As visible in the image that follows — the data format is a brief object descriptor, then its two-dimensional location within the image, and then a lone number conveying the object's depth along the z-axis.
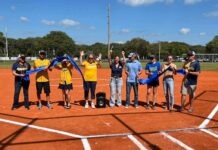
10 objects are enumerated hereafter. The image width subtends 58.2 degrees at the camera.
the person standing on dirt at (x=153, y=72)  6.85
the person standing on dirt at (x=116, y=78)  7.02
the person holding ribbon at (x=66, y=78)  6.88
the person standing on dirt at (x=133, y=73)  6.93
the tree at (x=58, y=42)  76.50
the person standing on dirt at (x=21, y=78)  6.85
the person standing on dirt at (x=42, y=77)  6.84
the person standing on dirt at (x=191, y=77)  6.23
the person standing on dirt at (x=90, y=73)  6.93
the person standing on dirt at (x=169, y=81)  6.66
